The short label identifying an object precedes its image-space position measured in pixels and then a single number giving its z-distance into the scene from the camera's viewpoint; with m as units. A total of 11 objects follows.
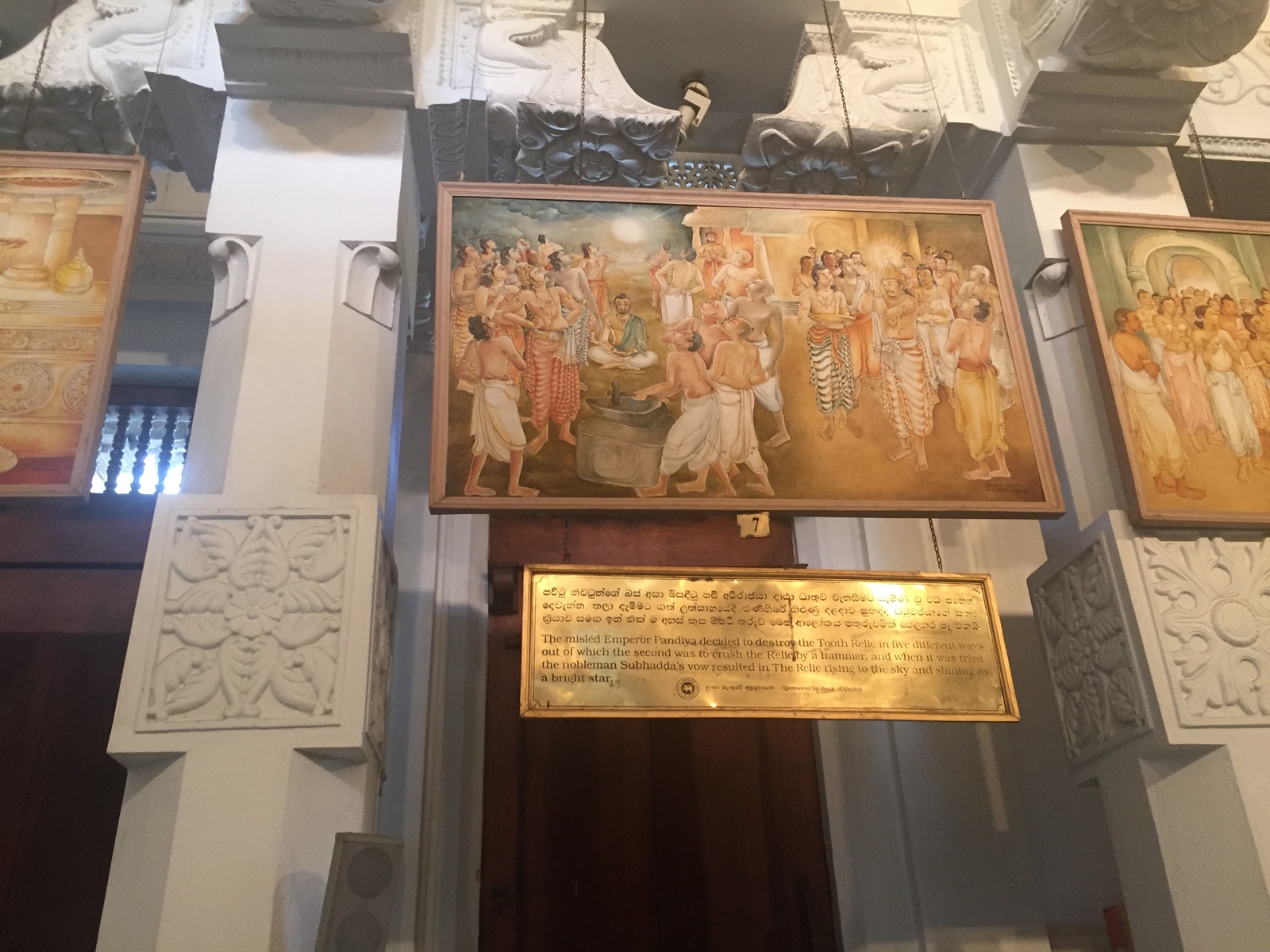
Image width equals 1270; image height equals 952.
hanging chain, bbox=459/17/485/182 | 5.12
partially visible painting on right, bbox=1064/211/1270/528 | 4.24
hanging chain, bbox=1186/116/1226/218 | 5.55
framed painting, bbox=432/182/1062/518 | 4.12
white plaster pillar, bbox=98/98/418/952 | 3.29
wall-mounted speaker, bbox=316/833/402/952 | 2.93
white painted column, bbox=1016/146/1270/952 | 3.58
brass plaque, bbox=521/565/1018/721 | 3.91
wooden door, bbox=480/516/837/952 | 5.13
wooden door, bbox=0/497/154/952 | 4.96
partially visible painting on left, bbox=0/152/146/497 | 3.90
